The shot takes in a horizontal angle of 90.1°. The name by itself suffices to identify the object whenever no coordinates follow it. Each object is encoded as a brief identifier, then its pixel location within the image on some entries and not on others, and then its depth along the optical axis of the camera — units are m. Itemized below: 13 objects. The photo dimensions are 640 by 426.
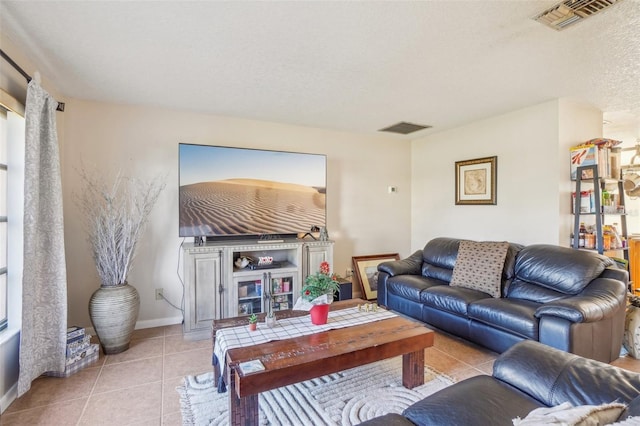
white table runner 2.02
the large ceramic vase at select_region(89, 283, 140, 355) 2.75
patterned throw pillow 3.15
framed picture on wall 3.87
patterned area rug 1.92
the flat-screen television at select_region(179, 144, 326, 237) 3.47
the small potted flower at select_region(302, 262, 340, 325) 2.26
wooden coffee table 1.66
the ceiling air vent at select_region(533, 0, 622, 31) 1.71
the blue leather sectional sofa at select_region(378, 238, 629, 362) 2.33
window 2.24
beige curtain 2.14
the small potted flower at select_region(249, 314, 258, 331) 2.22
